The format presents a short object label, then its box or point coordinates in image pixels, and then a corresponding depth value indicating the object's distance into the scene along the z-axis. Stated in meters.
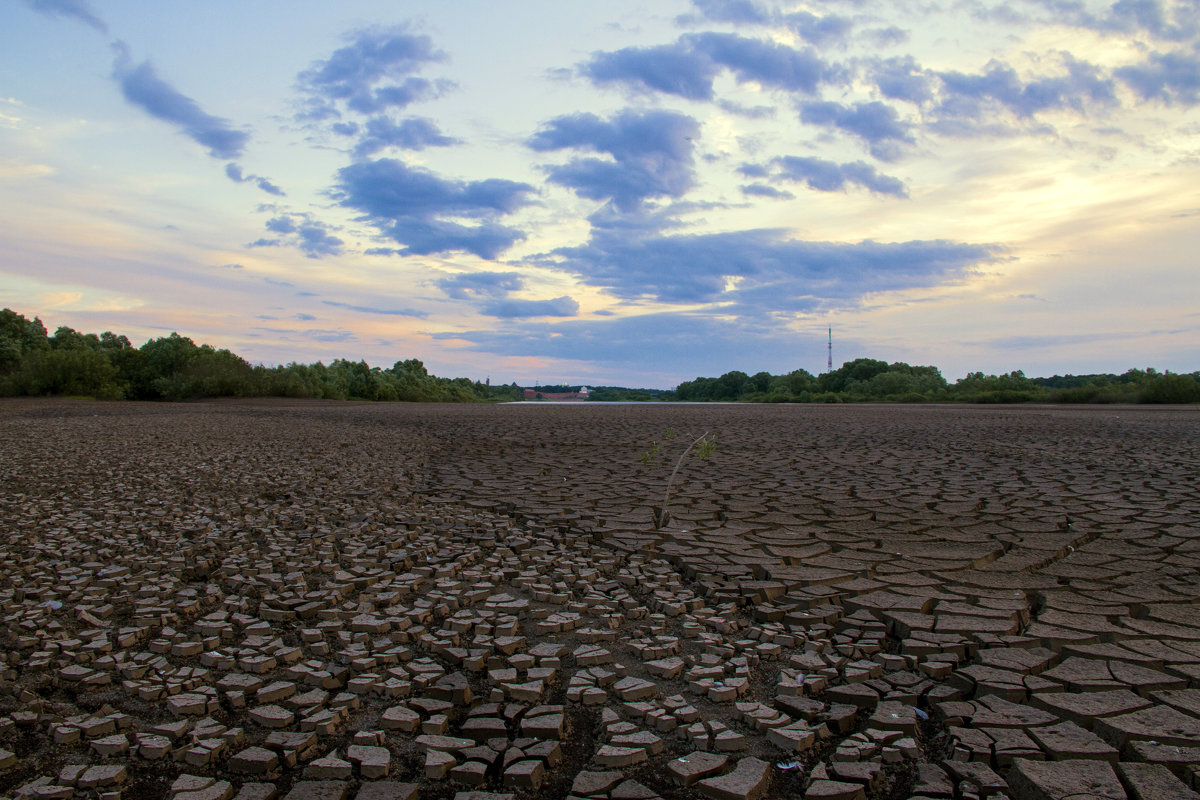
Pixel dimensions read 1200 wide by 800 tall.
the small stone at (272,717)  2.29
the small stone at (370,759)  2.04
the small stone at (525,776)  2.00
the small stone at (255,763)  2.05
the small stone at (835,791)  1.92
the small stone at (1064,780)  1.91
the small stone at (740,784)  1.93
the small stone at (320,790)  1.92
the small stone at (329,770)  2.01
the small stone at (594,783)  1.96
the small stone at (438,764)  2.04
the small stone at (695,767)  2.01
